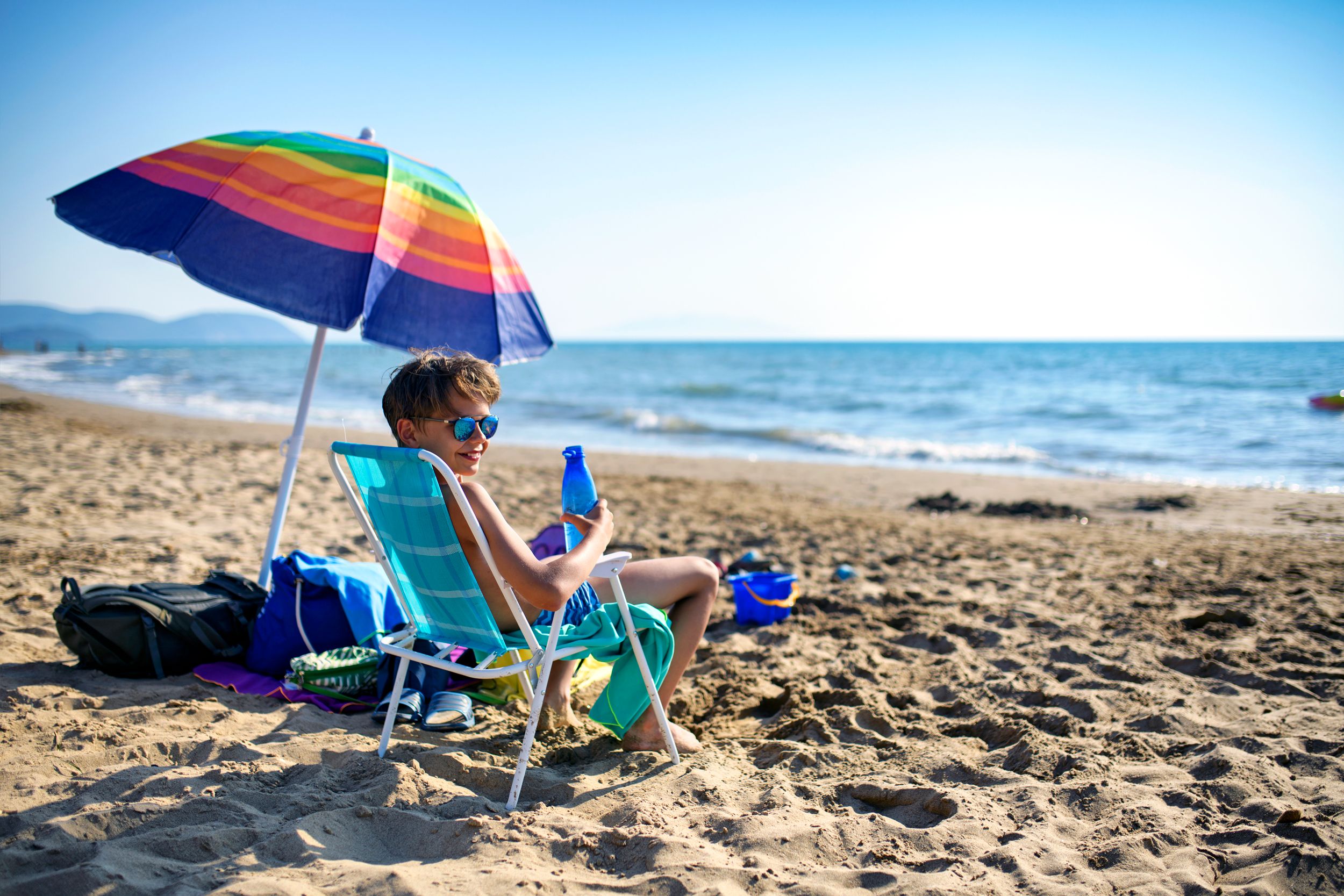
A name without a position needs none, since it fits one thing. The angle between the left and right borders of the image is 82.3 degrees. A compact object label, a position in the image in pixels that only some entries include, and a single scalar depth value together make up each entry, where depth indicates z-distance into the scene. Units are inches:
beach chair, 87.8
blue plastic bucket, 167.5
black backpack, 117.3
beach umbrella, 110.3
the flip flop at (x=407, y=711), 112.3
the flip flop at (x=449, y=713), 111.2
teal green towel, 97.9
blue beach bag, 125.4
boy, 87.1
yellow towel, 124.1
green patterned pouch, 119.9
